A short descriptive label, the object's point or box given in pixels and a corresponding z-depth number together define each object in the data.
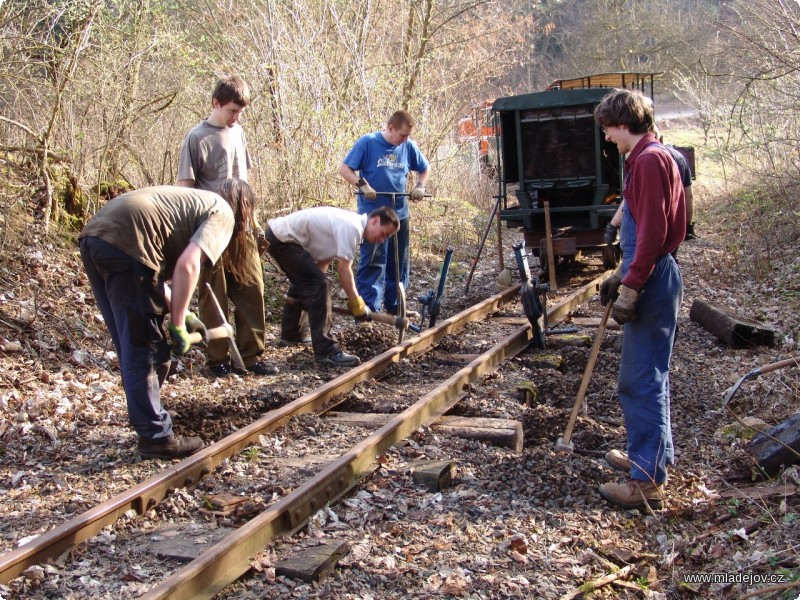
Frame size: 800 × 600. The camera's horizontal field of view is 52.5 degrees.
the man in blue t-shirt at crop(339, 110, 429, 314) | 8.72
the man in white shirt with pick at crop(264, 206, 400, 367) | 6.81
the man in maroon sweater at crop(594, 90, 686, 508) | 4.13
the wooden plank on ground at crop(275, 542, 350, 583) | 3.59
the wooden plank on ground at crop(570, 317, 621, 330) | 8.99
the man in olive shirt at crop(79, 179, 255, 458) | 4.69
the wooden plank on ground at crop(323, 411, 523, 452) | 5.43
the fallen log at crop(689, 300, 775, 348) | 7.79
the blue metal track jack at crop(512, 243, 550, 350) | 7.71
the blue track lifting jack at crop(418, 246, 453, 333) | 8.56
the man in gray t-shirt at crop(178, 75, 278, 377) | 6.82
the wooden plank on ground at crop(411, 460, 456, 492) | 4.62
